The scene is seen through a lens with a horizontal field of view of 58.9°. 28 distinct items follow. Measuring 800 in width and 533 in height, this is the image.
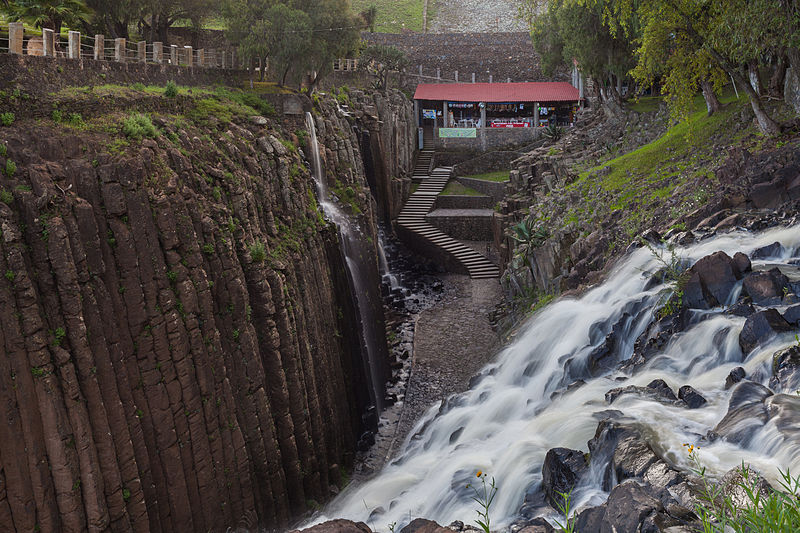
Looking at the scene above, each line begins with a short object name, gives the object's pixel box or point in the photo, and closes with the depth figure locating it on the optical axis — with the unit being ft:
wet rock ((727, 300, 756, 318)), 44.21
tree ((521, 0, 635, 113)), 131.85
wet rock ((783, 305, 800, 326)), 40.50
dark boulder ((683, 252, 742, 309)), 47.24
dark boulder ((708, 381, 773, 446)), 33.27
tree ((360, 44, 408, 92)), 202.28
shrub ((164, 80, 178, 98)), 75.72
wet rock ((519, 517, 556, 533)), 29.25
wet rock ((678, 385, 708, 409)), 38.02
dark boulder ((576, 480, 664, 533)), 25.64
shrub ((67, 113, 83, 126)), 58.59
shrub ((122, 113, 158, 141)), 59.67
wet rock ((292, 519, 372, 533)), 30.58
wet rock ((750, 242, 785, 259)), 52.54
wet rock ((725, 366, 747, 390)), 38.68
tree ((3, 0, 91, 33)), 93.25
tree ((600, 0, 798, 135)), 62.69
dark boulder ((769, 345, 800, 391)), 35.55
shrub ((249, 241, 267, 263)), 66.08
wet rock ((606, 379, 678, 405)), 39.58
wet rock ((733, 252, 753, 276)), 47.60
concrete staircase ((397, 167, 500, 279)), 141.28
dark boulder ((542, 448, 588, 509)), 34.63
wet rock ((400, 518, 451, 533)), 30.07
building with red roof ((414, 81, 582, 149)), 201.46
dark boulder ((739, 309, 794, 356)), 40.04
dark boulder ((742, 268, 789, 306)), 44.55
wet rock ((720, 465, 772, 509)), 25.66
